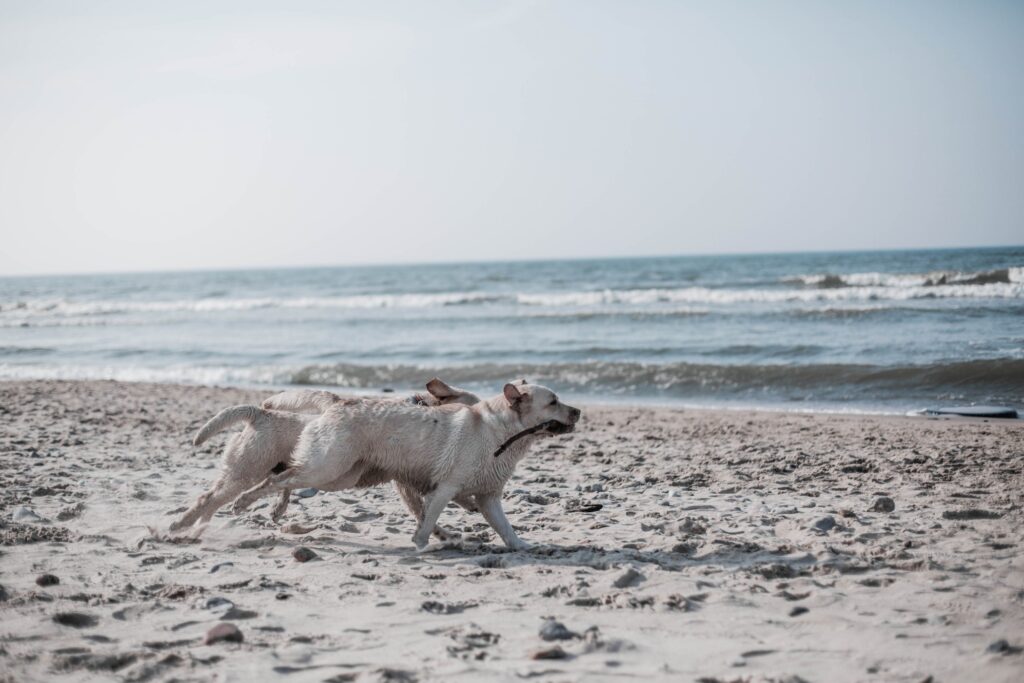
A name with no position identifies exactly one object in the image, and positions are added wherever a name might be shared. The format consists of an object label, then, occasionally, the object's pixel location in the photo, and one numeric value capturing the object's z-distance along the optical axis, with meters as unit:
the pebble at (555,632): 4.31
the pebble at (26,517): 6.60
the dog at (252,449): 6.46
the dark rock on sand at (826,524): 6.32
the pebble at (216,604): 4.74
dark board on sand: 12.20
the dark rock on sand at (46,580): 5.11
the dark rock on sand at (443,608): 4.77
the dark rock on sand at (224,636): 4.25
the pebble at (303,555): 5.78
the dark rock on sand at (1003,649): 4.05
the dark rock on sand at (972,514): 6.55
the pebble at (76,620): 4.50
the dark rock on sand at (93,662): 3.96
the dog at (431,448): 6.32
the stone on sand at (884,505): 6.89
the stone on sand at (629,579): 5.19
